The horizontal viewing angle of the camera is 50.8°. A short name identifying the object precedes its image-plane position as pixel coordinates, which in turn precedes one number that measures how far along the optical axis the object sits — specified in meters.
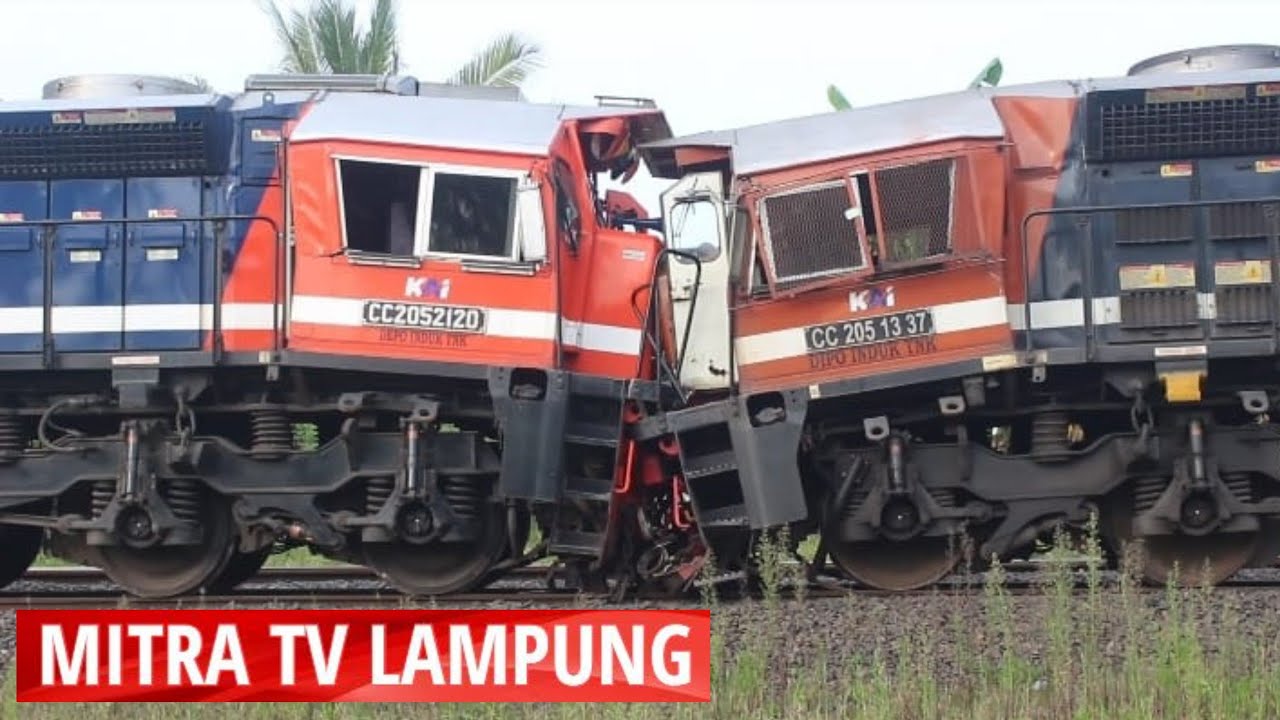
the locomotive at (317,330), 9.62
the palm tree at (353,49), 21.95
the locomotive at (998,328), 9.41
